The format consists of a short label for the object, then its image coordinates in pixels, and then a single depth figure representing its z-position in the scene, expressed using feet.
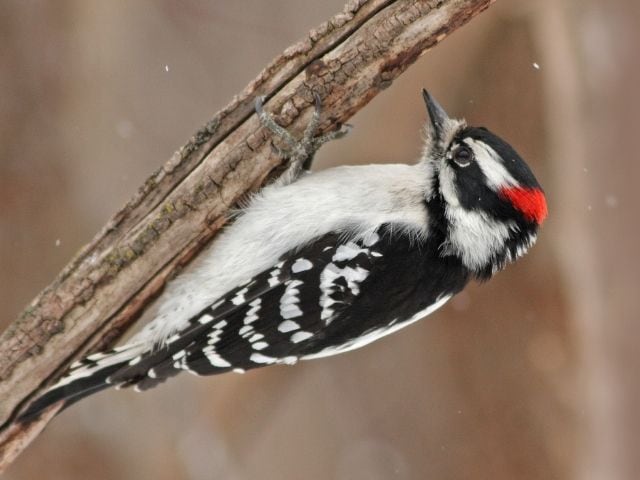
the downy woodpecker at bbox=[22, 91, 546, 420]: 19.47
